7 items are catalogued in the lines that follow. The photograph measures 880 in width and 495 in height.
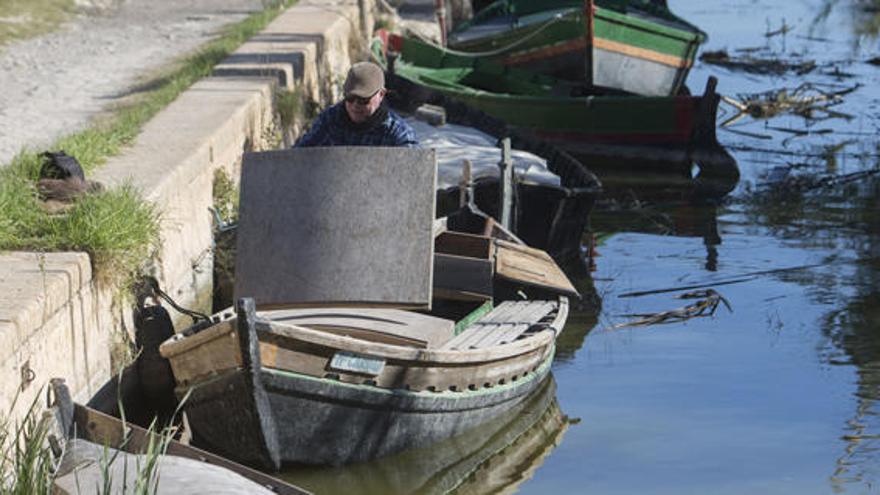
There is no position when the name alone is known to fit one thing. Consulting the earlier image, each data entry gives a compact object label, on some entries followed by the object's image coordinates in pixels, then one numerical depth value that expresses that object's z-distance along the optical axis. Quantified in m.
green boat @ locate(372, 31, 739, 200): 30.06
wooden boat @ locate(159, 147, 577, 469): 14.27
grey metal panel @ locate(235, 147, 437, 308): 14.75
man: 16.75
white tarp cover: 22.10
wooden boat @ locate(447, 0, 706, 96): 33.47
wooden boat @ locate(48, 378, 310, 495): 10.20
